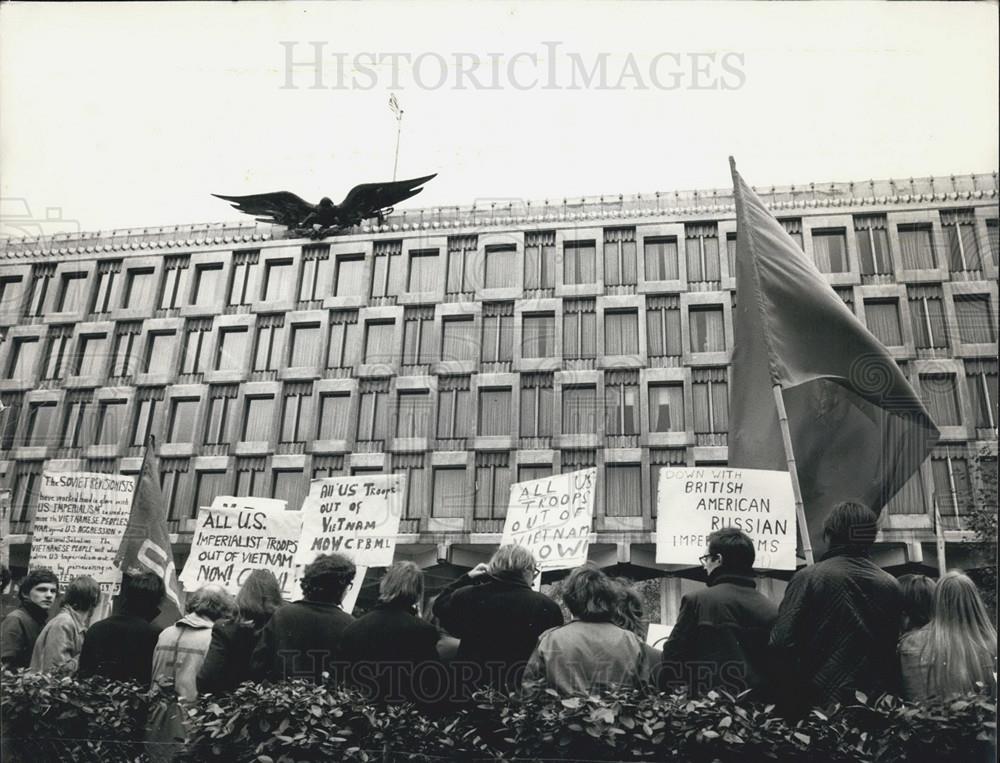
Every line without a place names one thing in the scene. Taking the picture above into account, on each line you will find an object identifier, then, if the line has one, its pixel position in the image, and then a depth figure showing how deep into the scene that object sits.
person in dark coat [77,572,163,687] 6.32
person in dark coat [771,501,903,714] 5.11
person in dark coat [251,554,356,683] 5.65
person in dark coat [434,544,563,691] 5.56
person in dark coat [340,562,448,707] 5.49
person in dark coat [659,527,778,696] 5.14
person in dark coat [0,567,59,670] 6.63
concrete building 32.91
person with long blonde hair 4.85
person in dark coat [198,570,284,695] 5.73
